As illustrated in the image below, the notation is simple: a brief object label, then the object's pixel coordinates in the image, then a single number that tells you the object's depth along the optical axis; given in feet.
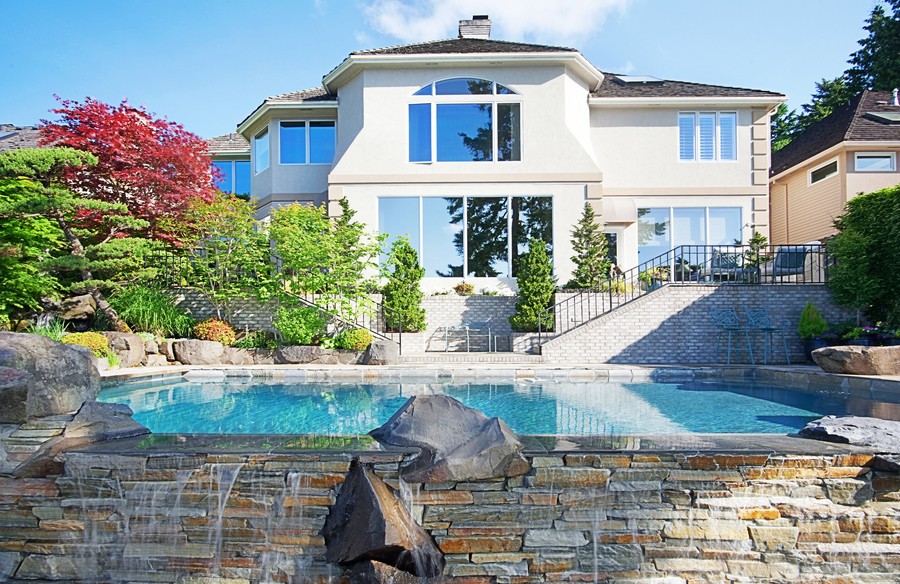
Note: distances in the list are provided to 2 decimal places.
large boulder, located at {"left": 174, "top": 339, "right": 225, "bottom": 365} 43.93
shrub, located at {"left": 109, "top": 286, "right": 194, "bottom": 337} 46.11
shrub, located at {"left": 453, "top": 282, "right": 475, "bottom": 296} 56.80
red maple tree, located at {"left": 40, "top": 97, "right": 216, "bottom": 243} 48.39
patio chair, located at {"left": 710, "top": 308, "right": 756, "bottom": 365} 46.33
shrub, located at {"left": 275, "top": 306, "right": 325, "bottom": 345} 46.15
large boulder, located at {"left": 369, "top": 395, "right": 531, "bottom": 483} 12.31
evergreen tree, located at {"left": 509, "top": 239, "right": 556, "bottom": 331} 49.57
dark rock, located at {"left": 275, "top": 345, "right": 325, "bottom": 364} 45.29
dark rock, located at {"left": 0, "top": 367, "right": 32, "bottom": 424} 14.66
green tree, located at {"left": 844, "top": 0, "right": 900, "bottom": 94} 105.19
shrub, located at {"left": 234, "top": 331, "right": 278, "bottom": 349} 47.39
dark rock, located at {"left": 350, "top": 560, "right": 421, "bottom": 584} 11.36
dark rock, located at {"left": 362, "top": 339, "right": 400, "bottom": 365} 43.70
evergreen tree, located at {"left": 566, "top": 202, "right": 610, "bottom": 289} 54.13
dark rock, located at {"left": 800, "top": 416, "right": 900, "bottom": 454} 13.03
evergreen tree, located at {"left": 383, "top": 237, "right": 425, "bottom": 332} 50.80
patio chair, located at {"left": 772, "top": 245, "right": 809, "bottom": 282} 50.16
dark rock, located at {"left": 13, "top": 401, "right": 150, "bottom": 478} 12.96
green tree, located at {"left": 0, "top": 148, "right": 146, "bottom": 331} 41.39
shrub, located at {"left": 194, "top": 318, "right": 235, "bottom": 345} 46.39
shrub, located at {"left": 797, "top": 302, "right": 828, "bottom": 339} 43.45
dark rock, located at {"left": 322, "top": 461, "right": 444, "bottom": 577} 11.30
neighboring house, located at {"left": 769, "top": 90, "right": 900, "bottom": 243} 66.13
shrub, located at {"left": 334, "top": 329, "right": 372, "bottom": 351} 45.73
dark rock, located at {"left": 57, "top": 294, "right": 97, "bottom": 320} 46.26
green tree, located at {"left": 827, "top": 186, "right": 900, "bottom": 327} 43.37
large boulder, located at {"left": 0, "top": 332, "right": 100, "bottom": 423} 15.29
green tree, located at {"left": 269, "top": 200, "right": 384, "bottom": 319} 48.11
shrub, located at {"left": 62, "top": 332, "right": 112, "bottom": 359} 36.94
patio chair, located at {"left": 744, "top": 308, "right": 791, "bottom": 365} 46.44
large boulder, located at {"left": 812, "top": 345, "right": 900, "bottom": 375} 29.43
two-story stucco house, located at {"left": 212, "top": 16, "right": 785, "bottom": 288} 58.59
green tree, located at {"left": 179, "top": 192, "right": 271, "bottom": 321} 48.78
